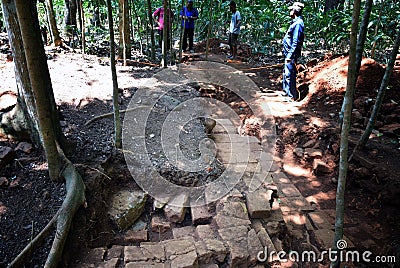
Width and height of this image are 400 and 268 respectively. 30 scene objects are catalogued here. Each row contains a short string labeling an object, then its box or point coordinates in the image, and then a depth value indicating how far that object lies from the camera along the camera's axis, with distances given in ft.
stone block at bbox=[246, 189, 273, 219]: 11.53
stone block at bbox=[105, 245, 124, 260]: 9.12
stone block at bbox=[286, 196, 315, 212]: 13.83
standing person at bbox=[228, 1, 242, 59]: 31.81
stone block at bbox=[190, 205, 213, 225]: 11.31
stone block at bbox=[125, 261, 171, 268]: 8.86
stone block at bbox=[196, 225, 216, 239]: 10.40
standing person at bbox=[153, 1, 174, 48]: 31.96
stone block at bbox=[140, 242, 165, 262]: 9.24
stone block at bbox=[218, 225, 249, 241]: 10.29
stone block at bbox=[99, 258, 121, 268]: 8.68
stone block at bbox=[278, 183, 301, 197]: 14.80
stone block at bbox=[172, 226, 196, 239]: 10.63
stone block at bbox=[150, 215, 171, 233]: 11.18
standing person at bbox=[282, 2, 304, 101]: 21.57
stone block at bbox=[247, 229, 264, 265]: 9.72
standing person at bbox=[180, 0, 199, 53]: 33.16
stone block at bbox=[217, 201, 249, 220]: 11.42
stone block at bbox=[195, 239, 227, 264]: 9.54
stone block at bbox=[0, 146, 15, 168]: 10.90
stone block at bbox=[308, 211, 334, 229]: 12.77
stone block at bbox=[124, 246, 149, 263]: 9.07
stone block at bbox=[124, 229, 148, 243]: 10.53
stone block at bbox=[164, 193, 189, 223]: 11.43
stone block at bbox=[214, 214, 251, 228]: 10.89
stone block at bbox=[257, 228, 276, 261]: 10.14
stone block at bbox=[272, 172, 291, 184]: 16.06
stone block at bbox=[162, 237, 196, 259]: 9.46
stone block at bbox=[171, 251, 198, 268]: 9.00
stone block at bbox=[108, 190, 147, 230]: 11.00
